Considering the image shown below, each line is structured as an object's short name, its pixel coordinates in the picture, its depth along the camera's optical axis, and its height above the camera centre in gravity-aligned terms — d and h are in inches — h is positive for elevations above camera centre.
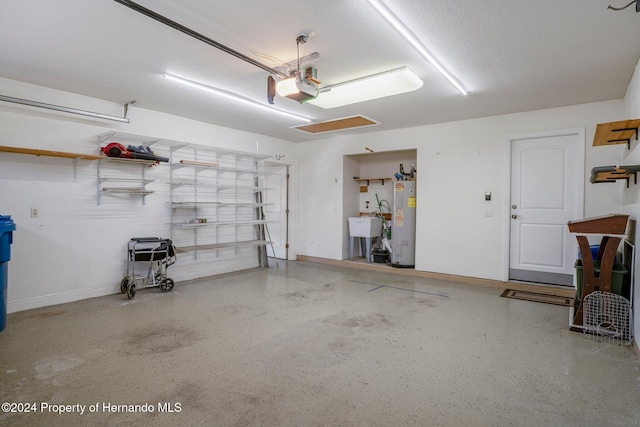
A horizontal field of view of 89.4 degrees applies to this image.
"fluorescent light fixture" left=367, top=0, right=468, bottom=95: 89.4 +56.0
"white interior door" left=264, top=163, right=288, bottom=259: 291.1 +0.1
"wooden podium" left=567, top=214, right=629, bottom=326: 119.0 -13.7
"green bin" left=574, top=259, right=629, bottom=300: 122.3 -26.2
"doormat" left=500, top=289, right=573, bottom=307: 165.5 -46.8
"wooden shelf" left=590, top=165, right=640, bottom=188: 110.8 +14.8
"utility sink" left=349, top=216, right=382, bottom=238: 255.9 -14.0
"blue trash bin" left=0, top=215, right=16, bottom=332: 122.5 -18.3
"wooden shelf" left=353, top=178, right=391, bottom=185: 276.1 +25.6
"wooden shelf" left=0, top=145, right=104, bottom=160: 139.0 +24.4
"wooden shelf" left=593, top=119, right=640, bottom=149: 109.7 +29.3
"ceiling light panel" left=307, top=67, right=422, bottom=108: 137.2 +56.5
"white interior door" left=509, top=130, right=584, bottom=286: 178.5 +3.6
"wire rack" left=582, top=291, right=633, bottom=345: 118.0 -40.6
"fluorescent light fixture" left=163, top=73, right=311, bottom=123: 142.4 +56.8
